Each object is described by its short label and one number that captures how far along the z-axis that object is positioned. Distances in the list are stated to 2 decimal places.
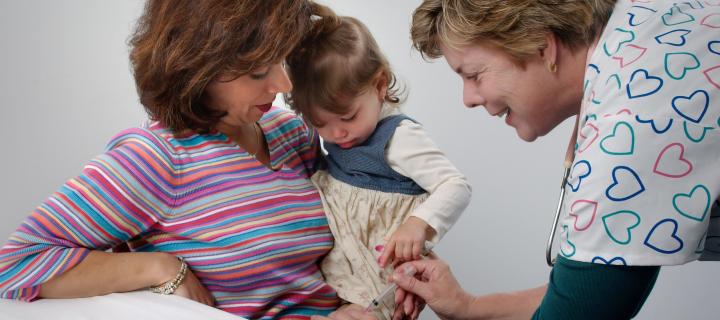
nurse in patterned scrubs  0.89
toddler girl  1.48
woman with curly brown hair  1.25
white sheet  1.24
